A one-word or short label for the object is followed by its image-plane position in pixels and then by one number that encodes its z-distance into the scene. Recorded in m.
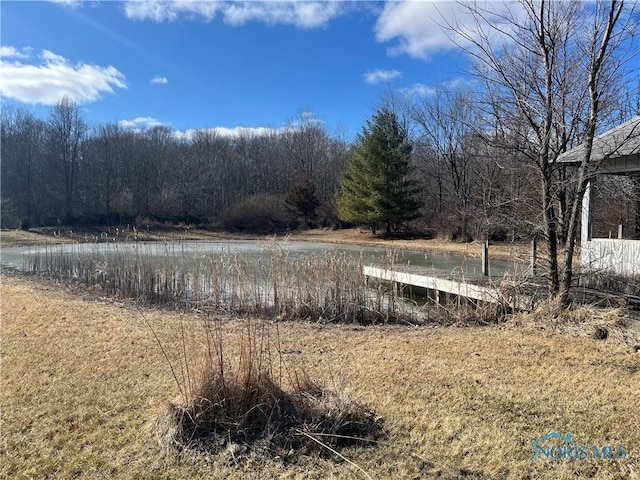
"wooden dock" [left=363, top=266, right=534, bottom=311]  6.13
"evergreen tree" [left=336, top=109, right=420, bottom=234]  25.39
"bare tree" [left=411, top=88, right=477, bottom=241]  25.53
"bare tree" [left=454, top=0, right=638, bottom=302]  5.14
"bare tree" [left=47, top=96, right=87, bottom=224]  33.81
